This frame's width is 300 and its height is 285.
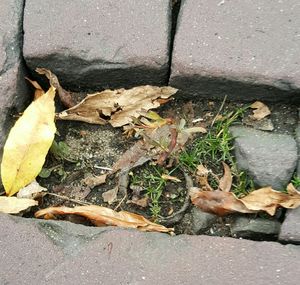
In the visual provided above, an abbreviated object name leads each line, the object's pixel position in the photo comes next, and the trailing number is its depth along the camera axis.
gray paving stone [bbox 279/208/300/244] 0.38
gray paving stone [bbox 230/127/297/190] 0.40
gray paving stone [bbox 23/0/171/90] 0.44
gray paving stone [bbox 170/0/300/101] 0.42
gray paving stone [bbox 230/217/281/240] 0.39
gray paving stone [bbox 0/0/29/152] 0.43
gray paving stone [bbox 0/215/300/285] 0.37
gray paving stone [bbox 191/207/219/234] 0.40
